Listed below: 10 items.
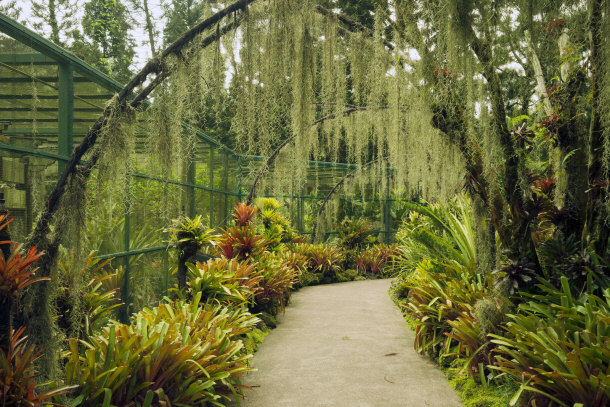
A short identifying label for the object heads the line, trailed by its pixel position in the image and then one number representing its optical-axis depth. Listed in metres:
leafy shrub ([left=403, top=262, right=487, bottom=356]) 3.20
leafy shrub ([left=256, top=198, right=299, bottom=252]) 6.88
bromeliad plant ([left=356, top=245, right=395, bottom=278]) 8.58
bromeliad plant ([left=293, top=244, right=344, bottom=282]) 7.82
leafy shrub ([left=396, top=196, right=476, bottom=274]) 4.08
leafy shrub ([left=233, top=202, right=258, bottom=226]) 5.60
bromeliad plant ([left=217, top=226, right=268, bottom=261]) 5.21
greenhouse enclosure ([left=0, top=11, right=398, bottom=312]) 2.12
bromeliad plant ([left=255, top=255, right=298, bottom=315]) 4.64
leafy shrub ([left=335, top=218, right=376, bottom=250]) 9.04
